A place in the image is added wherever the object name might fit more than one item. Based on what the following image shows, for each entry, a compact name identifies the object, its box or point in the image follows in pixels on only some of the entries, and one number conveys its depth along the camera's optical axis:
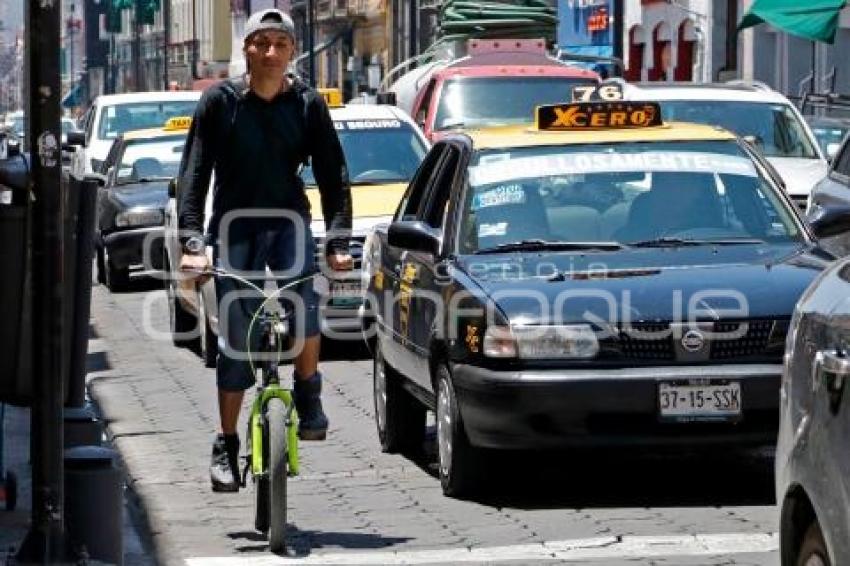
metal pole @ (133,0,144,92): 93.74
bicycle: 8.83
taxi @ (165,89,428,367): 16.08
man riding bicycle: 9.31
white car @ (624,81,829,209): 20.38
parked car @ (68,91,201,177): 30.53
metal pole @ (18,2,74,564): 7.43
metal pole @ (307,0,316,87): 61.55
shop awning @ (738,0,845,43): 29.23
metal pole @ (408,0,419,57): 66.75
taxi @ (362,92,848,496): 9.59
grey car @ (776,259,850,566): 5.59
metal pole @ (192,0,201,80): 100.80
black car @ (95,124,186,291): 23.23
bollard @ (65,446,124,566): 8.12
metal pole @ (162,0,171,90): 86.56
